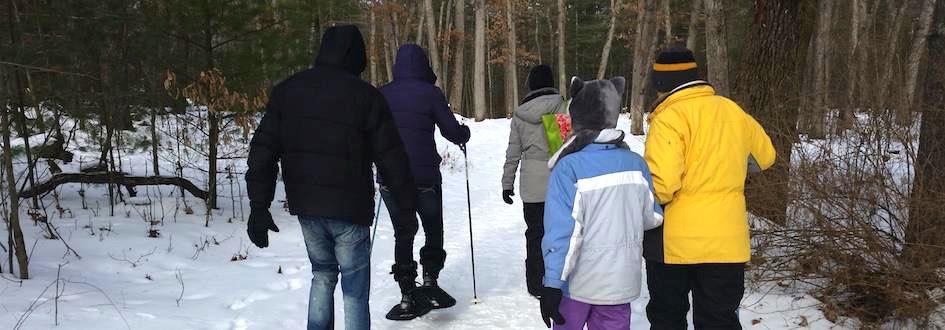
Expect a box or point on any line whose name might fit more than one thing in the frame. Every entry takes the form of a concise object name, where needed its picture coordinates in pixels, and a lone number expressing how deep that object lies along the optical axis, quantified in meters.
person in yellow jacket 2.79
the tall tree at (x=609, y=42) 22.14
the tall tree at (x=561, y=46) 24.42
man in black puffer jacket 2.99
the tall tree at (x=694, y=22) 18.42
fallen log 6.57
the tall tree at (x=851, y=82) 4.13
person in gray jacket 4.52
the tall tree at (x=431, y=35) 21.54
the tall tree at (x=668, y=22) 20.19
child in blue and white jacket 2.62
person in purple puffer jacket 4.21
